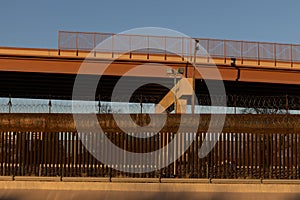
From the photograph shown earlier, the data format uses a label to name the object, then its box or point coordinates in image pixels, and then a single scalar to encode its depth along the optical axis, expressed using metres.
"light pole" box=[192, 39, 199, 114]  34.25
